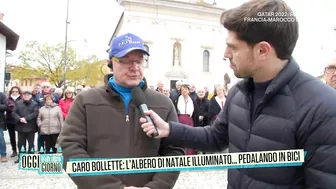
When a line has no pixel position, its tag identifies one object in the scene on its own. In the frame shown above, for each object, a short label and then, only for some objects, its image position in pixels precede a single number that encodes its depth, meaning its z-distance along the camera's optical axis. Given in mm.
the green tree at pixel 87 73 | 42031
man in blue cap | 1863
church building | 32406
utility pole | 24838
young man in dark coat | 1263
